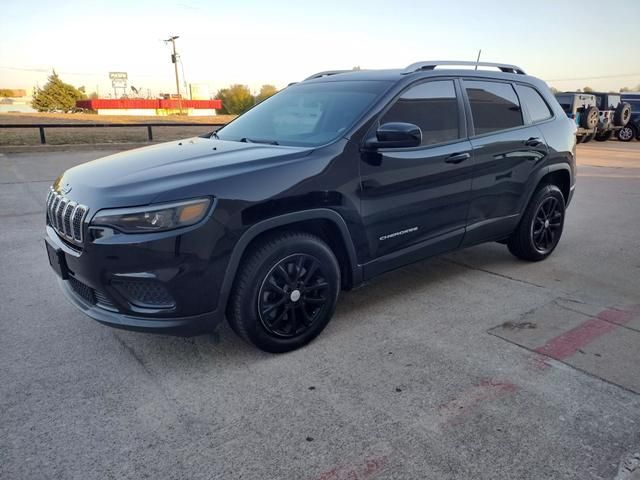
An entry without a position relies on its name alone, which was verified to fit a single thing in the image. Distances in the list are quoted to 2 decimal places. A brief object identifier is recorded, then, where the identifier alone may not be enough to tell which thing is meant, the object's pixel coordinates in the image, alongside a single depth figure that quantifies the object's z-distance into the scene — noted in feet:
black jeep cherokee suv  8.68
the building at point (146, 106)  259.60
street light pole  205.77
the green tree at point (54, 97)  268.00
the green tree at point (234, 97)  284.37
